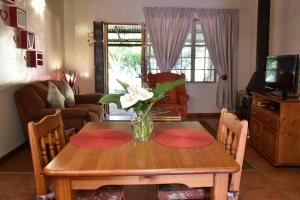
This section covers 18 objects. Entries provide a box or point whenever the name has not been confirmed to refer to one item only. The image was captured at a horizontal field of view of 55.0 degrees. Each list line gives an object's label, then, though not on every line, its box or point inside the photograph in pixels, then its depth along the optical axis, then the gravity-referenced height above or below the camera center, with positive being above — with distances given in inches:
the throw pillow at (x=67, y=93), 179.5 -15.0
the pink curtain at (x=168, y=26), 226.2 +34.2
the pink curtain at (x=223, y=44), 227.9 +20.5
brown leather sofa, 143.3 -20.5
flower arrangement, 61.0 -6.6
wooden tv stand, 124.0 -27.2
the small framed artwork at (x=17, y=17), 137.9 +25.7
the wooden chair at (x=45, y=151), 60.5 -18.5
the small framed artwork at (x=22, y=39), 147.6 +15.8
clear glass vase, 65.3 -12.8
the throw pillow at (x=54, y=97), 156.9 -15.4
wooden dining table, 49.7 -17.1
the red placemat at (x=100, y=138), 63.5 -16.2
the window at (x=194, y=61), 234.4 +7.2
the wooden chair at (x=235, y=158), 61.4 -19.9
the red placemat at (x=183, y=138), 63.8 -16.0
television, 128.2 -1.6
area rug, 125.8 -43.3
